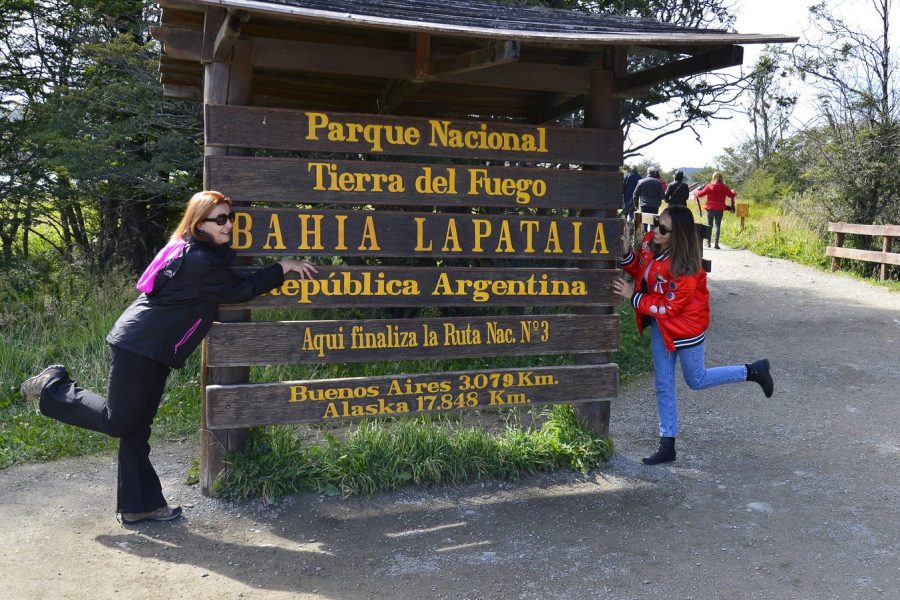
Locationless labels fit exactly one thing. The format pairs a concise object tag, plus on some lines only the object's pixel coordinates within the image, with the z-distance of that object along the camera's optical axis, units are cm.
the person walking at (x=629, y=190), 1536
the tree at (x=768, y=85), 1296
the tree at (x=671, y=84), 1084
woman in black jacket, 428
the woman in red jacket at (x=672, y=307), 523
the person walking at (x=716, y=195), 1820
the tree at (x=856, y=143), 1573
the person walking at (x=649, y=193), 1416
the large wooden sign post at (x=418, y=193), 457
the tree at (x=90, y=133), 909
